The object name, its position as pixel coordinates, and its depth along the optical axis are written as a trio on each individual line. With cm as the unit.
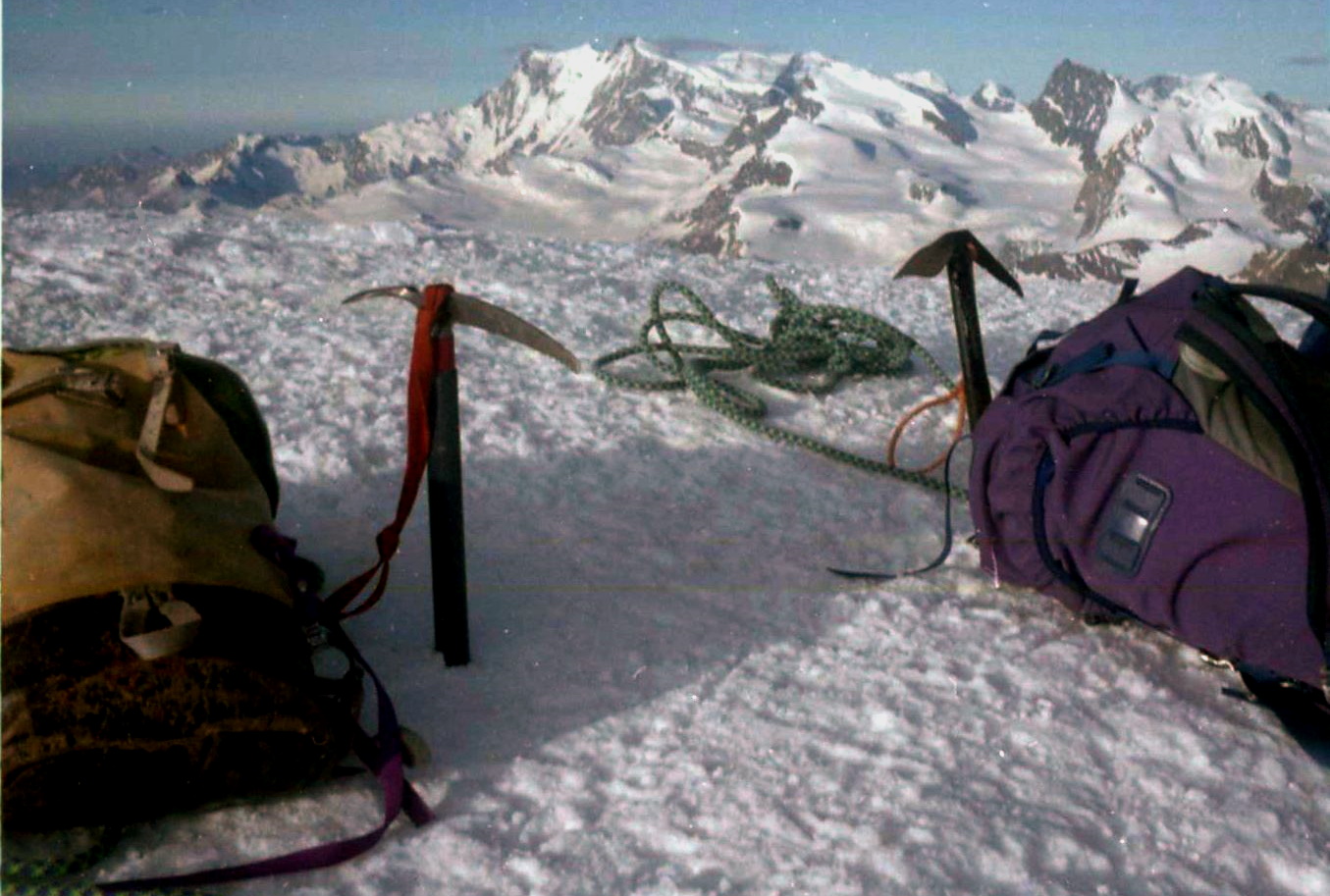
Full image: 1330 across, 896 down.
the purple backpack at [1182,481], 196
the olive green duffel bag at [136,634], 152
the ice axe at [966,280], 293
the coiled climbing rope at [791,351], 427
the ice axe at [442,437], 201
